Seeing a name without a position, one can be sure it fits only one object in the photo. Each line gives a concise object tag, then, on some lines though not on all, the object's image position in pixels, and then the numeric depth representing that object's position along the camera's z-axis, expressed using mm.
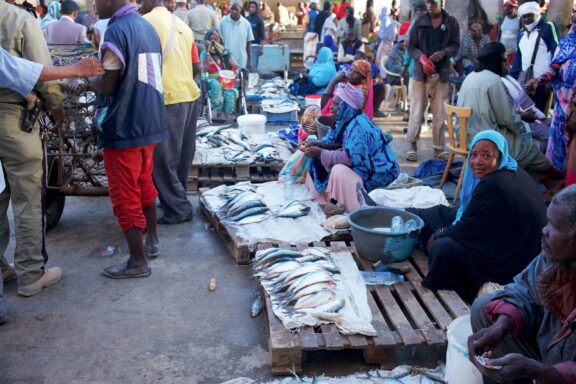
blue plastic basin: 4508
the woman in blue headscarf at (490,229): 3916
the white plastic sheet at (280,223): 5258
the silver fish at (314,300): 3881
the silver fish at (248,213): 5629
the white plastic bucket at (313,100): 9930
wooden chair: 6480
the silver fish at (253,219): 5562
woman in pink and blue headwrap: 5516
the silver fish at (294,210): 5719
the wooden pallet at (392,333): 3555
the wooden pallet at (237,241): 5095
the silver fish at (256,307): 4316
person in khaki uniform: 4191
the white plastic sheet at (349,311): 3670
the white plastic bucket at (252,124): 8555
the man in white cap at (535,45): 8328
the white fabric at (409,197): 5859
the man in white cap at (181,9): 11906
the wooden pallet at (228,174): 7021
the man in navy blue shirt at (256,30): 14577
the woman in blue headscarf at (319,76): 11367
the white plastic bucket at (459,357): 3070
